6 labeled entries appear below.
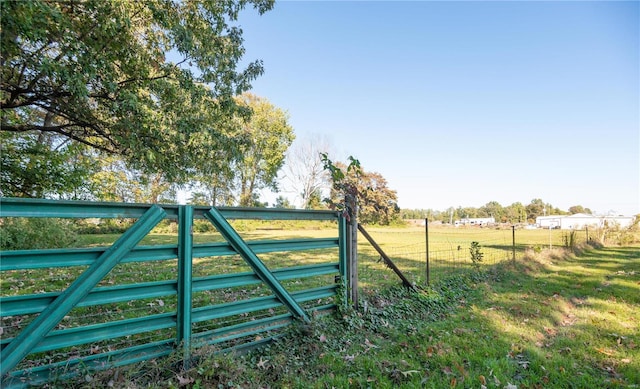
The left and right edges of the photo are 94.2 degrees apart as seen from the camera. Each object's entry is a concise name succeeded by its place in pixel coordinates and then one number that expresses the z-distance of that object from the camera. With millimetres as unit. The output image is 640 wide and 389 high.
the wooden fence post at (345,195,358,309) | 4281
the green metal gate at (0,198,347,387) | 2020
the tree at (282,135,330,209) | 38406
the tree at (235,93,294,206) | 34406
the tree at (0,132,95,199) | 6605
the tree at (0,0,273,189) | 5188
